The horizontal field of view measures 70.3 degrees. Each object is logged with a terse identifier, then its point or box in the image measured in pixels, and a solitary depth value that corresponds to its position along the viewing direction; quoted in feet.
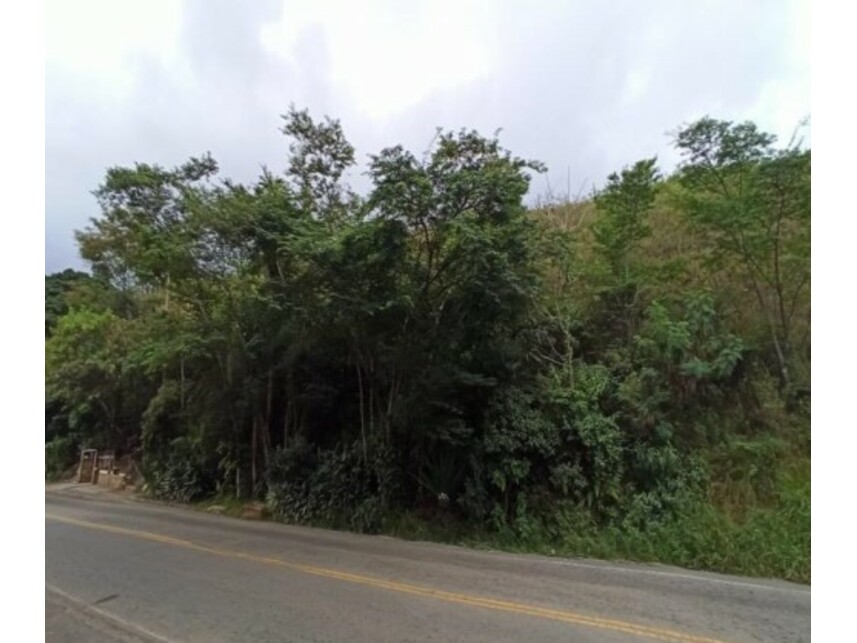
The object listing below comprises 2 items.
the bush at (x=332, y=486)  36.99
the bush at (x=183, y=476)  53.01
